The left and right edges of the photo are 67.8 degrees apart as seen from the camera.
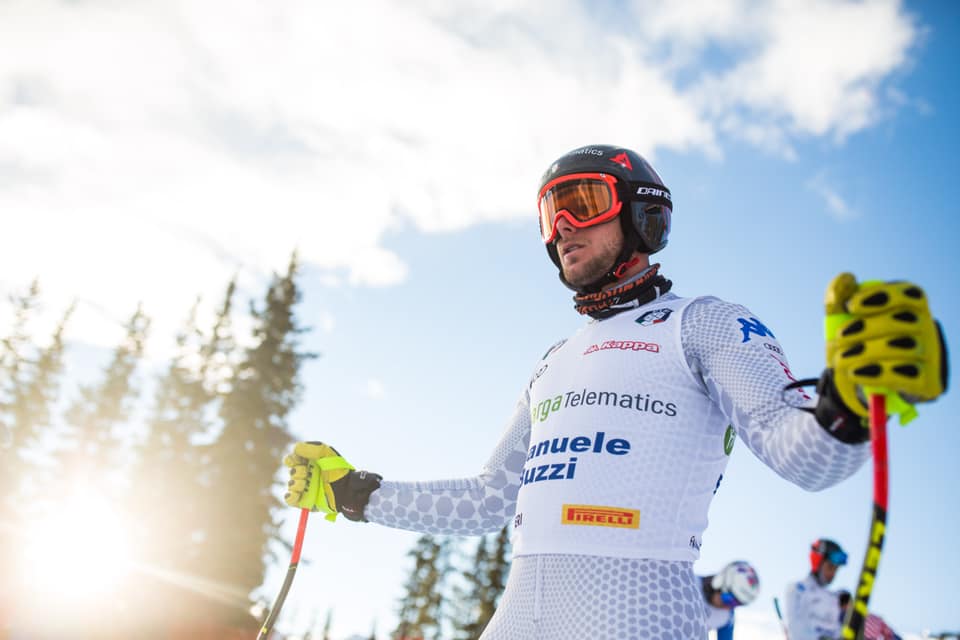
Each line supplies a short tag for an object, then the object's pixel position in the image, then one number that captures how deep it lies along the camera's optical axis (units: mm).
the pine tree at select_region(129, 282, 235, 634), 20750
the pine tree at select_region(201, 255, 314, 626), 25047
